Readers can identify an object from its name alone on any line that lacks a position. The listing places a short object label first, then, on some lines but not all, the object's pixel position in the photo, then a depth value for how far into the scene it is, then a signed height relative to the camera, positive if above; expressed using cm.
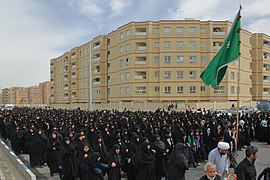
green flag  632 +111
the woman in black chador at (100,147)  649 -131
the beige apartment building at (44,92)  8774 +223
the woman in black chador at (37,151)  856 -182
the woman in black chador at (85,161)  574 -149
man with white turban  421 -104
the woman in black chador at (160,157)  649 -159
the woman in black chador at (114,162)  581 -151
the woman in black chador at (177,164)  466 -125
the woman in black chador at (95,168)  564 -160
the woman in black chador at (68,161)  648 -167
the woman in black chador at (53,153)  751 -168
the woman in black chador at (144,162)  591 -154
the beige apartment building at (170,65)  3317 +463
